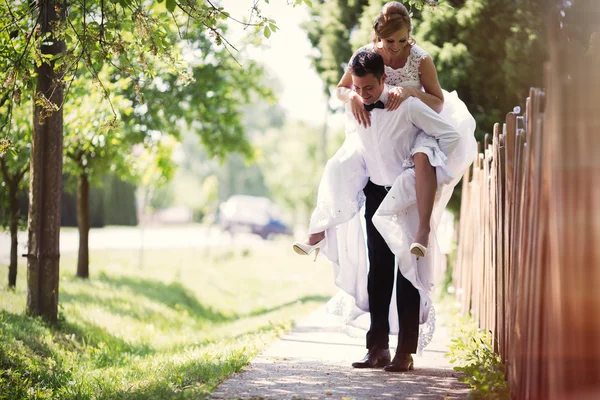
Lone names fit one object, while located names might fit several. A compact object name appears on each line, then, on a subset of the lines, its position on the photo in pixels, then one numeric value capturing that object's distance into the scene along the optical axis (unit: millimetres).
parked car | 36094
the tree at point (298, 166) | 35562
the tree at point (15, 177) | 8258
